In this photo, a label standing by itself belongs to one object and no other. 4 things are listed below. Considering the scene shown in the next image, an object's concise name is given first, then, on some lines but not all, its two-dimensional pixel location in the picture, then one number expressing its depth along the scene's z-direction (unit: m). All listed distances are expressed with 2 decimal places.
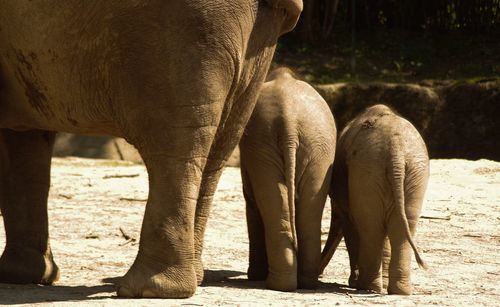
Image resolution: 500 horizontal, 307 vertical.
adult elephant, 12.91
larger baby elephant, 14.76
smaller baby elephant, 14.49
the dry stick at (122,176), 26.00
